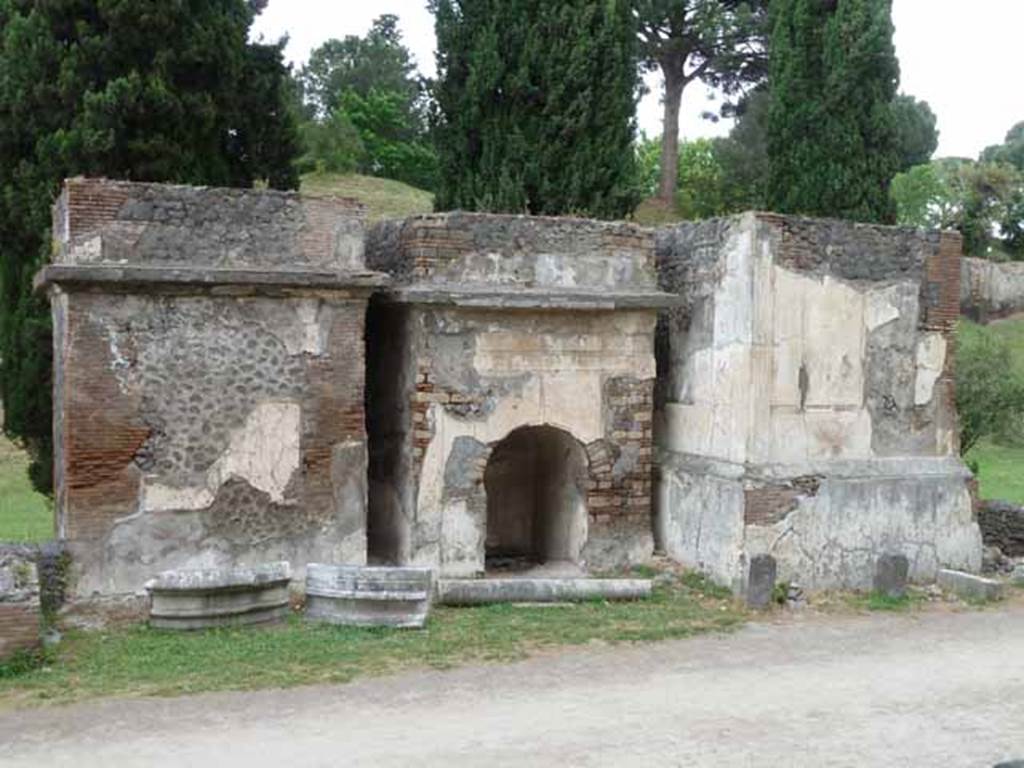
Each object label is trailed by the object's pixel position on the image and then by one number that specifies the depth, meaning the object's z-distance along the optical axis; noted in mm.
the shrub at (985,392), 20156
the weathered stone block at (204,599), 9727
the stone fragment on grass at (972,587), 11562
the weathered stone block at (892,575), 11494
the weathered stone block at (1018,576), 12235
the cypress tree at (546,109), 19750
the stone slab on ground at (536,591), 10773
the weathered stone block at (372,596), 9938
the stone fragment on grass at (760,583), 10945
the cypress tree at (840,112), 21766
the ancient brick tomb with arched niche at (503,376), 11539
